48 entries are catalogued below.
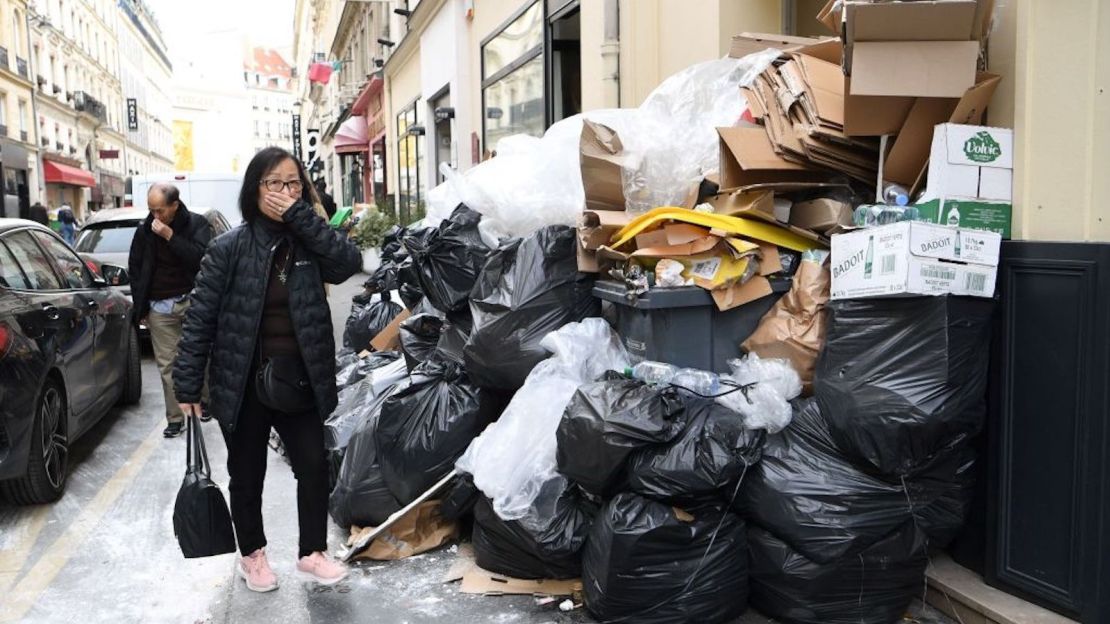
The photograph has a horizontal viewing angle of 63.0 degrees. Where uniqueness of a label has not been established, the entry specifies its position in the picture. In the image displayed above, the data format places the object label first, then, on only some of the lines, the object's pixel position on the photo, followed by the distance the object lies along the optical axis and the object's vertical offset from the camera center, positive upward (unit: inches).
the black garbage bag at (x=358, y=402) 172.2 -33.7
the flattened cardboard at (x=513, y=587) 132.5 -52.4
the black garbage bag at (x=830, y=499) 115.6 -34.8
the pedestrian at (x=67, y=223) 665.0 +10.3
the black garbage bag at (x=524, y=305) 149.4 -12.1
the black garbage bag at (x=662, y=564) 117.0 -43.3
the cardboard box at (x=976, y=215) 119.0 +1.8
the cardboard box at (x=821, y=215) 135.9 +2.3
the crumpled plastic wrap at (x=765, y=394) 123.7 -22.7
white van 521.3 +26.8
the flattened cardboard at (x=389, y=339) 226.8 -26.4
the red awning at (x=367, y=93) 861.1 +142.8
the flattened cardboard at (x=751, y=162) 141.8 +10.8
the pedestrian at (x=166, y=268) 225.0 -8.1
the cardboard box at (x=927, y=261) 109.6 -4.0
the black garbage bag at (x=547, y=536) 127.8 -43.3
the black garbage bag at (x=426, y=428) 149.8 -32.7
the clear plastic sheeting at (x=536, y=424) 132.0 -28.7
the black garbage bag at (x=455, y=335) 171.0 -19.4
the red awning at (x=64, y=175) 1501.0 +105.6
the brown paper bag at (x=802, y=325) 128.8 -13.8
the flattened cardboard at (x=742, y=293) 134.3 -9.3
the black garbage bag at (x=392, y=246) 272.1 -3.7
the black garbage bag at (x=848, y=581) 116.6 -45.7
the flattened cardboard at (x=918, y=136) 125.6 +13.3
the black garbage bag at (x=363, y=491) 153.2 -43.5
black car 165.3 -24.9
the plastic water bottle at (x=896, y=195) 127.3 +4.8
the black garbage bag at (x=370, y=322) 257.3 -25.0
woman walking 128.8 -12.7
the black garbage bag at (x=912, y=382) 111.0 -19.1
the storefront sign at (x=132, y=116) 2427.4 +322.6
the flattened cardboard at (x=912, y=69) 121.3 +21.6
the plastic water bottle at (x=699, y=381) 129.7 -21.7
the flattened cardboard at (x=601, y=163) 159.5 +12.1
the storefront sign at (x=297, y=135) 1787.2 +195.2
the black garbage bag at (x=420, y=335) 189.2 -21.7
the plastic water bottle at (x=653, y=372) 130.6 -20.6
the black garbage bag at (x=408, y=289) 210.7 -13.1
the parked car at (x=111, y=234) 359.9 +1.1
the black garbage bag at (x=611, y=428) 116.6 -25.5
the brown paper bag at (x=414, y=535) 148.5 -50.4
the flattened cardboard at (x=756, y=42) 177.5 +37.0
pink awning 1001.5 +108.5
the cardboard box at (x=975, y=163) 118.5 +8.5
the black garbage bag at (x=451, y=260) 175.5 -5.2
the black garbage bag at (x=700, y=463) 115.6 -29.7
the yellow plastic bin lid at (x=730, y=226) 134.4 +0.7
